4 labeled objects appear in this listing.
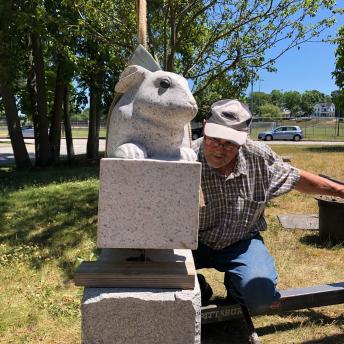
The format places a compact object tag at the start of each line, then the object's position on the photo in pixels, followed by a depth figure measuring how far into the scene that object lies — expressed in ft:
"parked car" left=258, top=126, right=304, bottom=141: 105.91
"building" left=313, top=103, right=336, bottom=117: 388.23
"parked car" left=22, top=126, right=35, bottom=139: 122.83
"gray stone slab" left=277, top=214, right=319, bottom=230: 20.27
